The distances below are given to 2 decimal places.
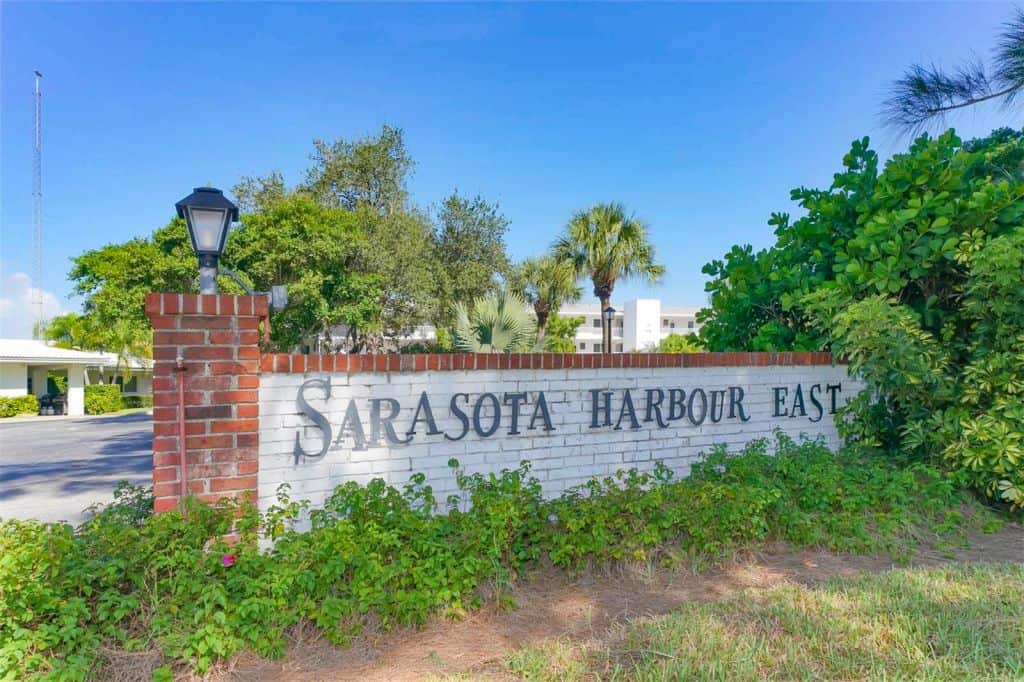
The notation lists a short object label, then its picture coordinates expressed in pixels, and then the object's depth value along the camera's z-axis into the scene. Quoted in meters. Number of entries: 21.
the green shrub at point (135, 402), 28.39
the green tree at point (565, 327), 37.66
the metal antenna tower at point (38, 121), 25.27
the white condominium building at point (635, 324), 52.69
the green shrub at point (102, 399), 24.89
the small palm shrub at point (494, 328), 8.66
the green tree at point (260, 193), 20.73
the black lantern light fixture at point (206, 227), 4.12
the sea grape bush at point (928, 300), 4.87
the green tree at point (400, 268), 19.17
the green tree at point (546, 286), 23.17
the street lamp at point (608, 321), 20.41
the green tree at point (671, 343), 33.67
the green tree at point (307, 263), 16.91
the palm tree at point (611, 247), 21.05
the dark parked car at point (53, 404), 24.56
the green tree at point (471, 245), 20.78
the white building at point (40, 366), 24.45
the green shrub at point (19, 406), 23.17
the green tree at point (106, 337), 20.55
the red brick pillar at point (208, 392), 3.27
